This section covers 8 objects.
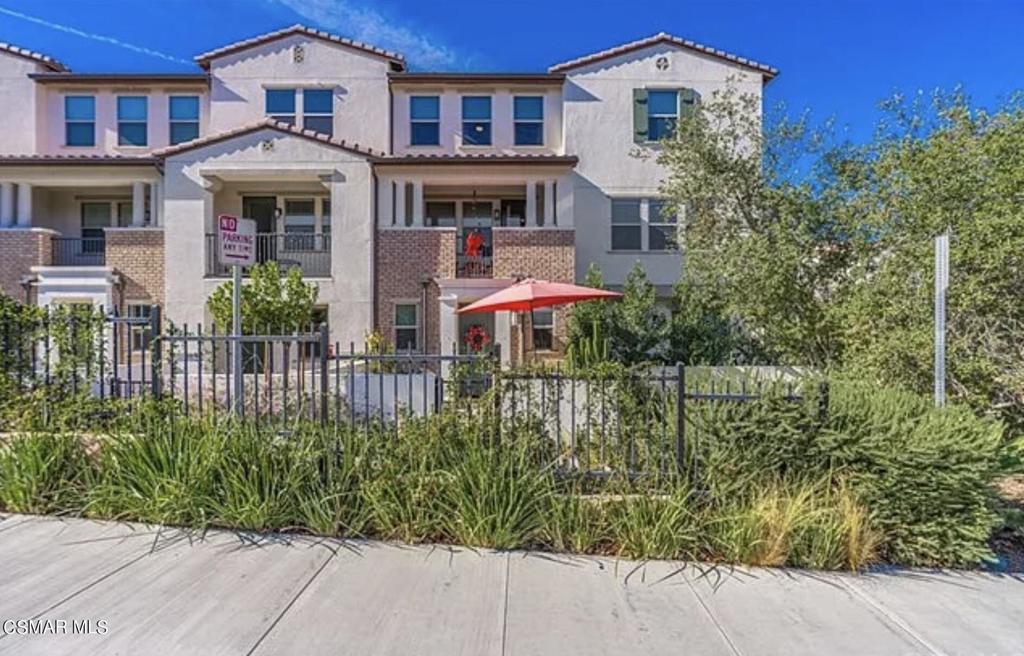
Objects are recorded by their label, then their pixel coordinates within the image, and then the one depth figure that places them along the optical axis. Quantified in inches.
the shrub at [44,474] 210.7
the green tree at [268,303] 506.0
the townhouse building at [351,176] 606.2
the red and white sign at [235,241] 252.4
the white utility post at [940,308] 212.5
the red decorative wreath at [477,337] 551.4
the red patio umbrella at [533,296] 366.6
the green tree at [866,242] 268.5
